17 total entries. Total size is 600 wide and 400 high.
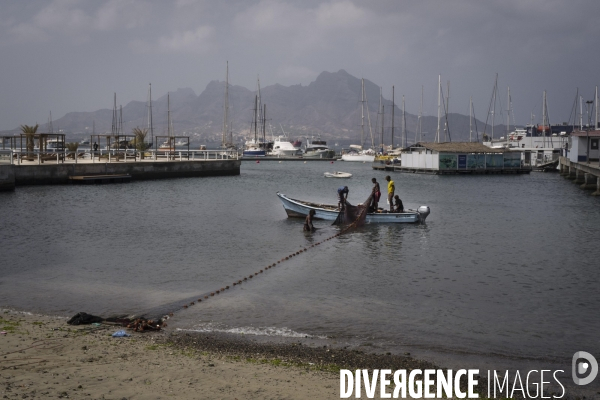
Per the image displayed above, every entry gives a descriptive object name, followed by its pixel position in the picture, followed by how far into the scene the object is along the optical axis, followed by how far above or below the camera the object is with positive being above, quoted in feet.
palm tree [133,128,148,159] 276.57 +5.99
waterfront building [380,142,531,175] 251.39 -3.15
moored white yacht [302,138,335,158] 442.91 -0.47
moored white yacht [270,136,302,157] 451.73 +1.72
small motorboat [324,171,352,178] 231.05 -8.32
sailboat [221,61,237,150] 350.05 +12.70
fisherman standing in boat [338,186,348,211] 96.27 -6.85
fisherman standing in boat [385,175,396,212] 101.76 -6.82
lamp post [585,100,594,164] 190.80 +1.78
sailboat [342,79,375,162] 406.82 -2.43
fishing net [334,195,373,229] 97.19 -9.69
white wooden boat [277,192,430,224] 99.40 -9.83
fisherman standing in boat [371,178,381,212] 97.16 -7.15
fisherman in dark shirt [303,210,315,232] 93.66 -10.79
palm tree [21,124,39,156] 181.58 +5.40
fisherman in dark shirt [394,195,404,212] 100.94 -8.55
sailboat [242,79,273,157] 440.45 +3.96
